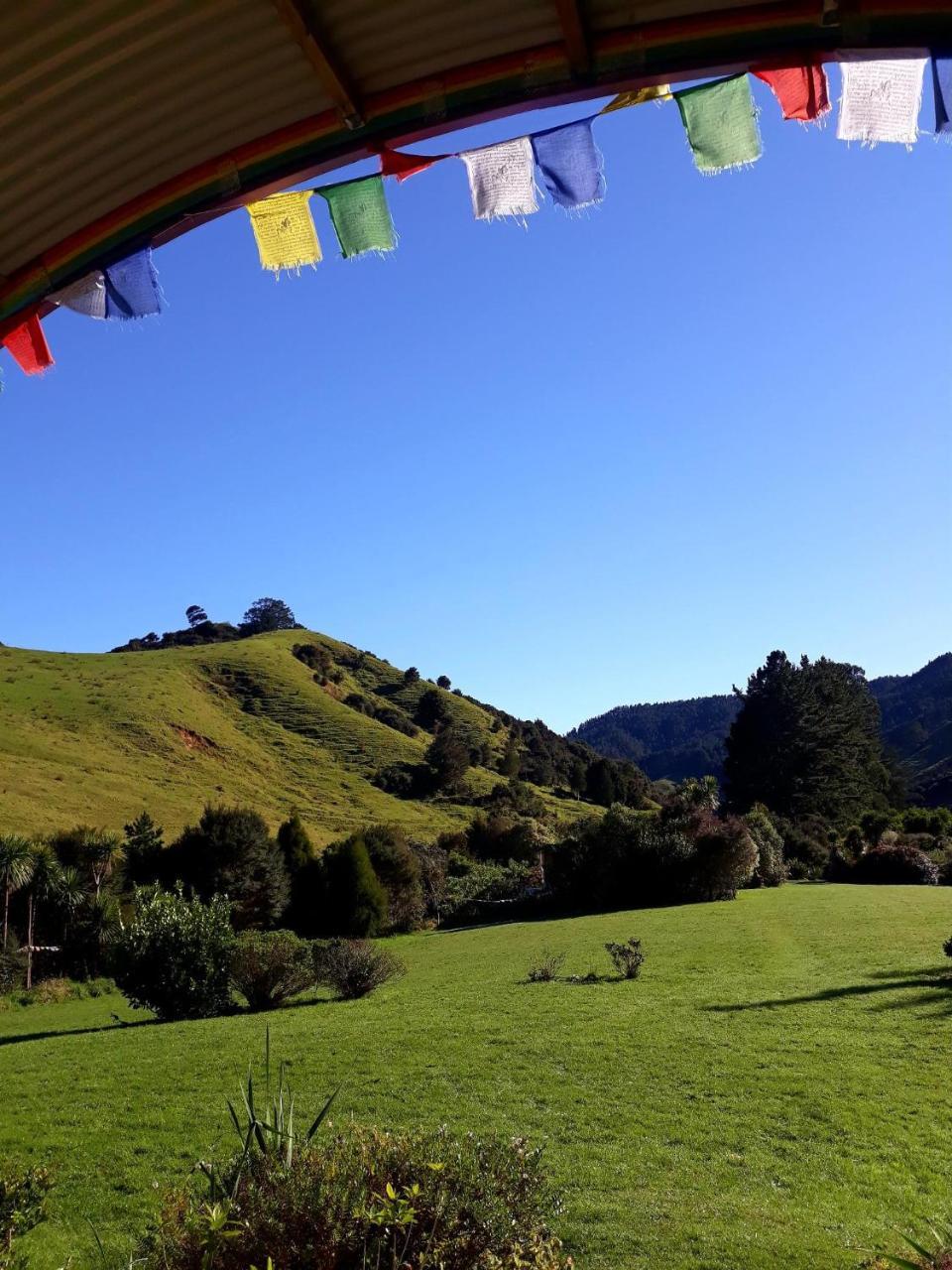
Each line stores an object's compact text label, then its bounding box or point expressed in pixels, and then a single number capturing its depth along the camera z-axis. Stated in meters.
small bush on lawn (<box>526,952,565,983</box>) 16.44
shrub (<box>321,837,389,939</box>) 30.81
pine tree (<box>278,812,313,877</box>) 35.72
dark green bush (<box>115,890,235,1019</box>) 16.17
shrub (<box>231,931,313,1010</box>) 16.44
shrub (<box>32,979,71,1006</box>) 23.58
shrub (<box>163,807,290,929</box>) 33.28
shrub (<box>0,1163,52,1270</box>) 4.61
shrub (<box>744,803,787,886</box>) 35.31
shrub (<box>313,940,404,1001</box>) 16.86
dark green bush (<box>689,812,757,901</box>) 30.55
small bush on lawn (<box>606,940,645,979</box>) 15.79
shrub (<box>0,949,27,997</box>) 25.05
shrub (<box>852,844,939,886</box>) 35.28
